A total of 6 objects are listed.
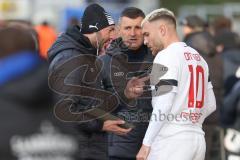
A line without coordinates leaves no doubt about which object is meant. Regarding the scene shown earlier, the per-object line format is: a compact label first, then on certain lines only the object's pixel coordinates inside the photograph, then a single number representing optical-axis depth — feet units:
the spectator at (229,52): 83.66
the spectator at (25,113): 31.22
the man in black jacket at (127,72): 56.29
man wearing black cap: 50.72
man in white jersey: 50.19
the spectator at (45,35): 113.69
